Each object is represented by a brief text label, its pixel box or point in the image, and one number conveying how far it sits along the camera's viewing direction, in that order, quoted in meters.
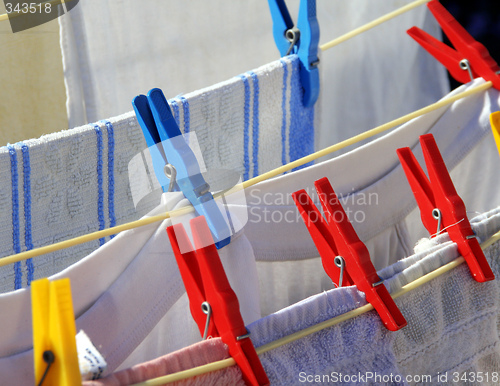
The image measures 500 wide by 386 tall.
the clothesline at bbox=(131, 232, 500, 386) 0.70
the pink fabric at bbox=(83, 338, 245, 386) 0.70
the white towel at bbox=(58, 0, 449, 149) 0.96
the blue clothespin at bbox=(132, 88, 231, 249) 0.76
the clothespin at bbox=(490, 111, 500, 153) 0.81
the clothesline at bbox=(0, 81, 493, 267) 0.72
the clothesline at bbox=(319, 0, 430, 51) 0.94
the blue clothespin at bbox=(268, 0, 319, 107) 0.90
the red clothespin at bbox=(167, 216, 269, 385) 0.72
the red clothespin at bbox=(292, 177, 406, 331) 0.75
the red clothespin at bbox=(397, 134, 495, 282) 0.78
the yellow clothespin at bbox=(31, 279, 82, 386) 0.69
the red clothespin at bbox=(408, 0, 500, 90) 0.89
